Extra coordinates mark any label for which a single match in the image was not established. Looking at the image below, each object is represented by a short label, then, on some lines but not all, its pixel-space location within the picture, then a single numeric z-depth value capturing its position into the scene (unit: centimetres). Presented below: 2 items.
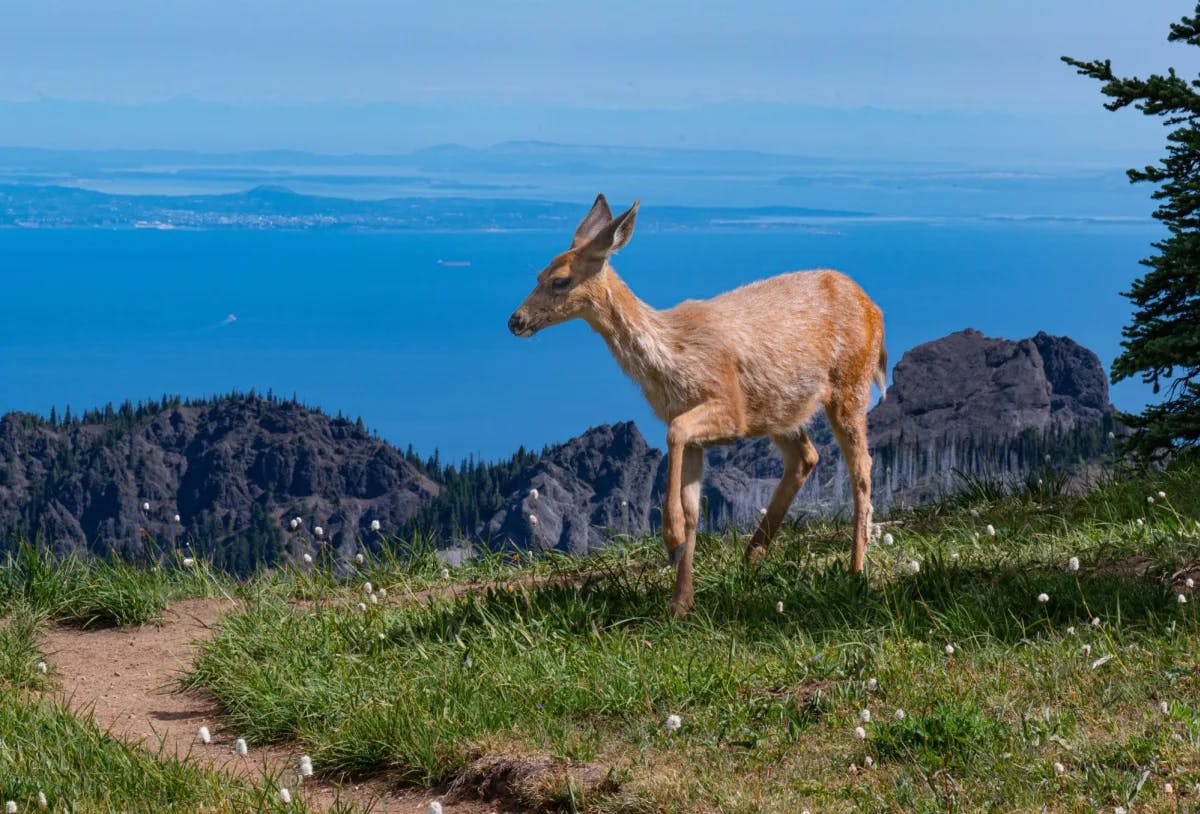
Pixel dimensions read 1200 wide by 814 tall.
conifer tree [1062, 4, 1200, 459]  2611
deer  1733
